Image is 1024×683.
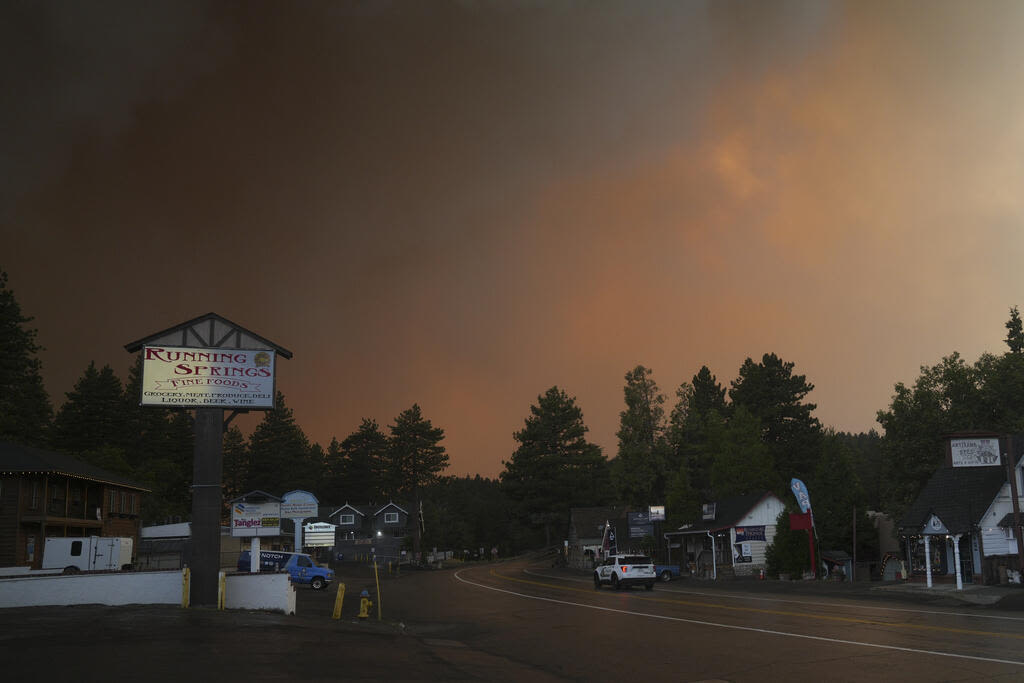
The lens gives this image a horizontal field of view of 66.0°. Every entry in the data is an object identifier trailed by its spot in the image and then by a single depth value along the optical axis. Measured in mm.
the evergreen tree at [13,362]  65438
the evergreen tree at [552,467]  105750
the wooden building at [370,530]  109625
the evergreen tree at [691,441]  81125
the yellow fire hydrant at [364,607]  24966
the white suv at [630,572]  40531
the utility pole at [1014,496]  31750
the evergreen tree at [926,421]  55188
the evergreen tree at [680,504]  62250
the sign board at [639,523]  62094
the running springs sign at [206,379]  25578
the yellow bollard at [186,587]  22984
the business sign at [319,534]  99175
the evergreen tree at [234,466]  131000
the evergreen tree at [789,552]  43219
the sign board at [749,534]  52812
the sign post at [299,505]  42188
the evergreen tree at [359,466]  138750
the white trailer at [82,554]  37406
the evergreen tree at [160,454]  85188
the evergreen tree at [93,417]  95688
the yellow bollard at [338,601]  23250
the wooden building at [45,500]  41594
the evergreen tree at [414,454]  119750
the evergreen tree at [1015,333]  71812
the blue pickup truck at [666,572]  50688
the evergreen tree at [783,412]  89875
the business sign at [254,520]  34219
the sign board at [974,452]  33375
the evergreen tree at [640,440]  79625
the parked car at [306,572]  42531
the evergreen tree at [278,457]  122500
